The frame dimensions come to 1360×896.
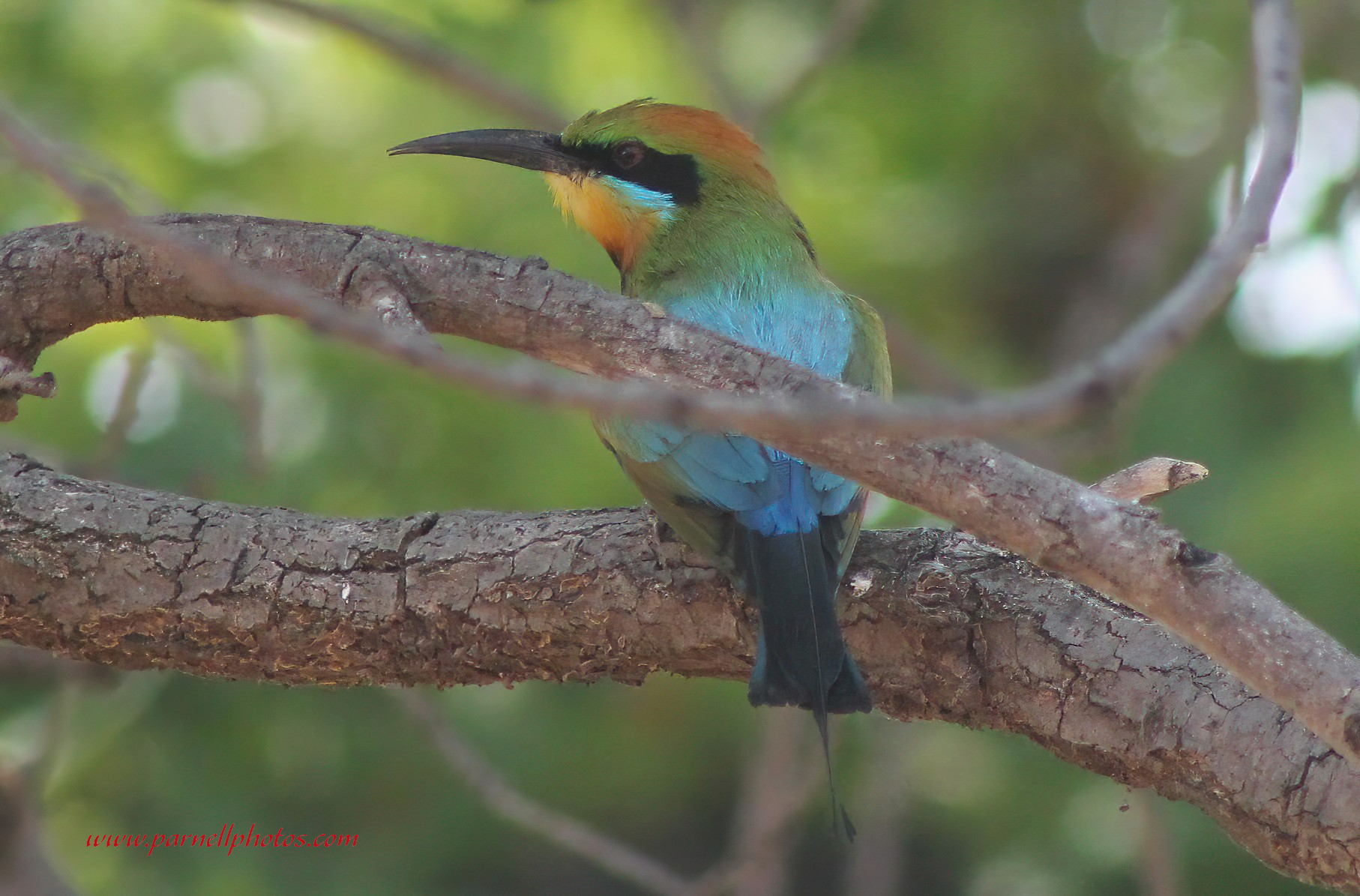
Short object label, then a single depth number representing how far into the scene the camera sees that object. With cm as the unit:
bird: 471
